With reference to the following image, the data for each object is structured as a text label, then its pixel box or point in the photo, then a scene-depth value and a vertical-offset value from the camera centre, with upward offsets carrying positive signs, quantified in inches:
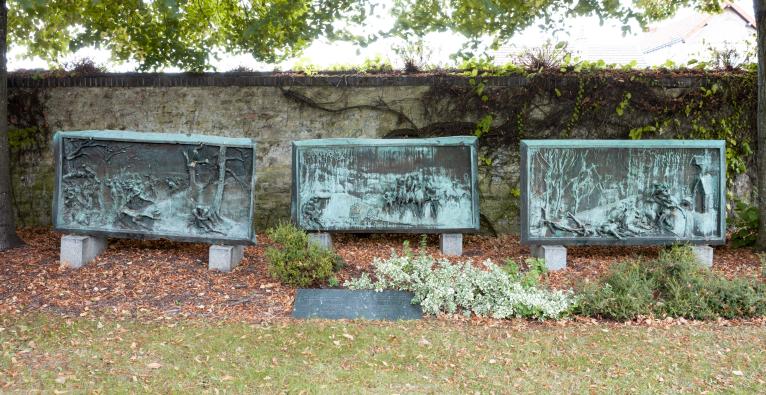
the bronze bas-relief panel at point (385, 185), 346.3 +15.6
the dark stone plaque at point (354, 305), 248.1 -37.8
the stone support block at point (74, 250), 303.3 -19.7
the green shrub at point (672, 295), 246.2 -31.9
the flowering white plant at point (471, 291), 248.4 -31.9
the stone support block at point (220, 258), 303.1 -22.7
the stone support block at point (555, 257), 316.8 -21.4
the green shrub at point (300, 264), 277.9 -23.1
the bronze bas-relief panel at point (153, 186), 306.7 +11.9
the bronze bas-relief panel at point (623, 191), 319.3 +12.4
